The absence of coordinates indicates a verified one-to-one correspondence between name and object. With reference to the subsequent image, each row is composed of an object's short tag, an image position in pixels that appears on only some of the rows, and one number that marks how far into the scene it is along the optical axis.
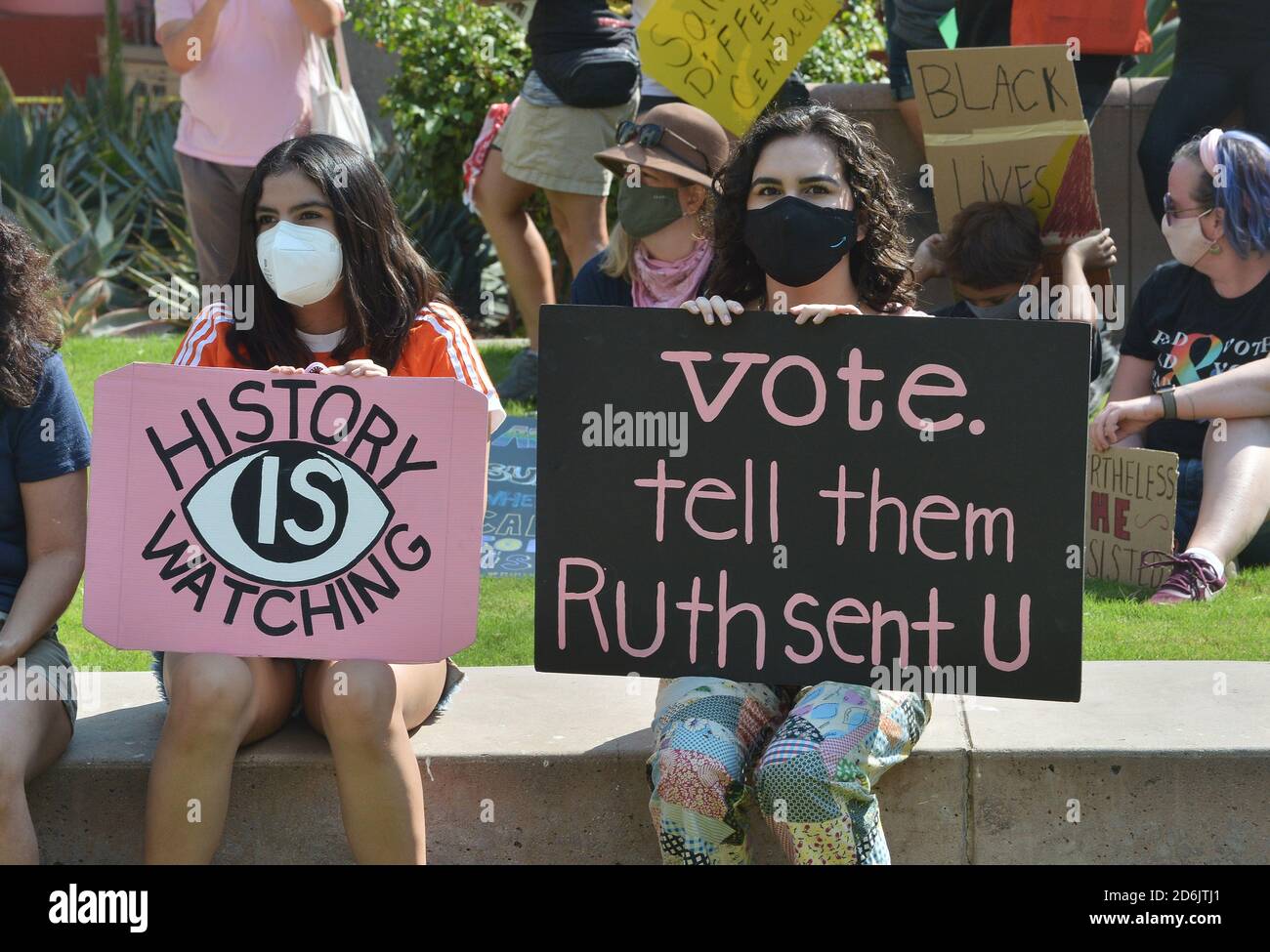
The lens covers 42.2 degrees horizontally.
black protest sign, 2.91
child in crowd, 4.75
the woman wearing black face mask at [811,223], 3.18
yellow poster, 4.57
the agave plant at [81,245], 8.20
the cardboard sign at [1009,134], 4.90
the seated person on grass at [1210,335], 4.25
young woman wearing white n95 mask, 2.81
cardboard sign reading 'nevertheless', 4.26
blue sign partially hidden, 4.76
